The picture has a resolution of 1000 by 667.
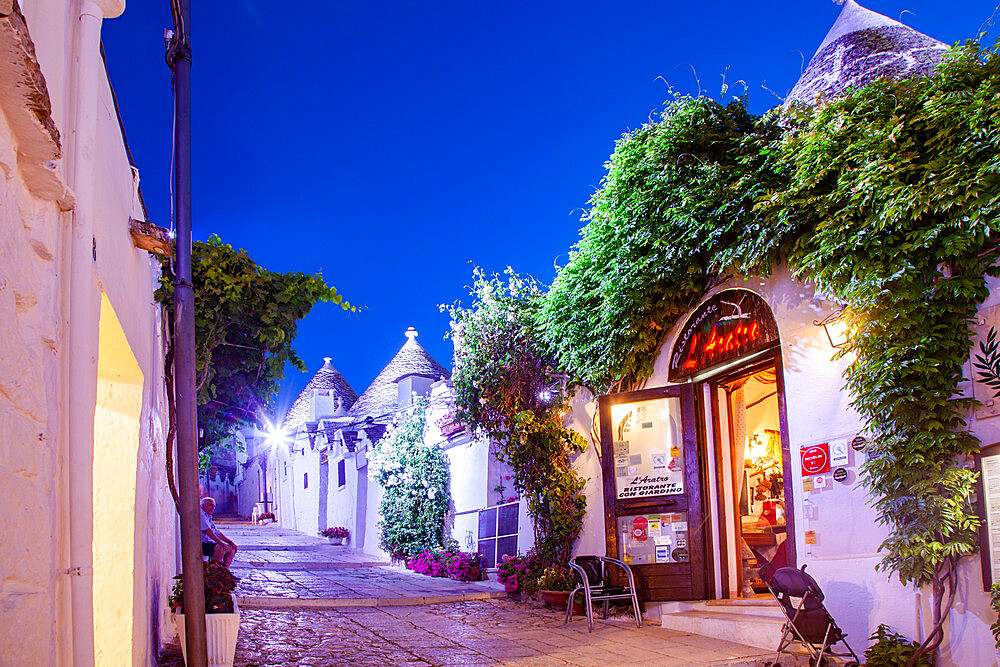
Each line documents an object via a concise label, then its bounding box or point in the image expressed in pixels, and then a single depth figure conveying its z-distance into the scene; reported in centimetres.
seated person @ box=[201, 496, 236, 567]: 915
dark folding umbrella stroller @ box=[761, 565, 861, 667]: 593
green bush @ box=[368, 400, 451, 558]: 1666
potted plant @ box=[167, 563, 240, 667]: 595
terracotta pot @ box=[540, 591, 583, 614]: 966
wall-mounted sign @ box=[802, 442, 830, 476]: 687
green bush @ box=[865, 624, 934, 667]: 567
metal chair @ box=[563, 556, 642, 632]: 854
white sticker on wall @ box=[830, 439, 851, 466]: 668
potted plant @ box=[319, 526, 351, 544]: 2469
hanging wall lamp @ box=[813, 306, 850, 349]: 671
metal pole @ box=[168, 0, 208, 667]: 529
